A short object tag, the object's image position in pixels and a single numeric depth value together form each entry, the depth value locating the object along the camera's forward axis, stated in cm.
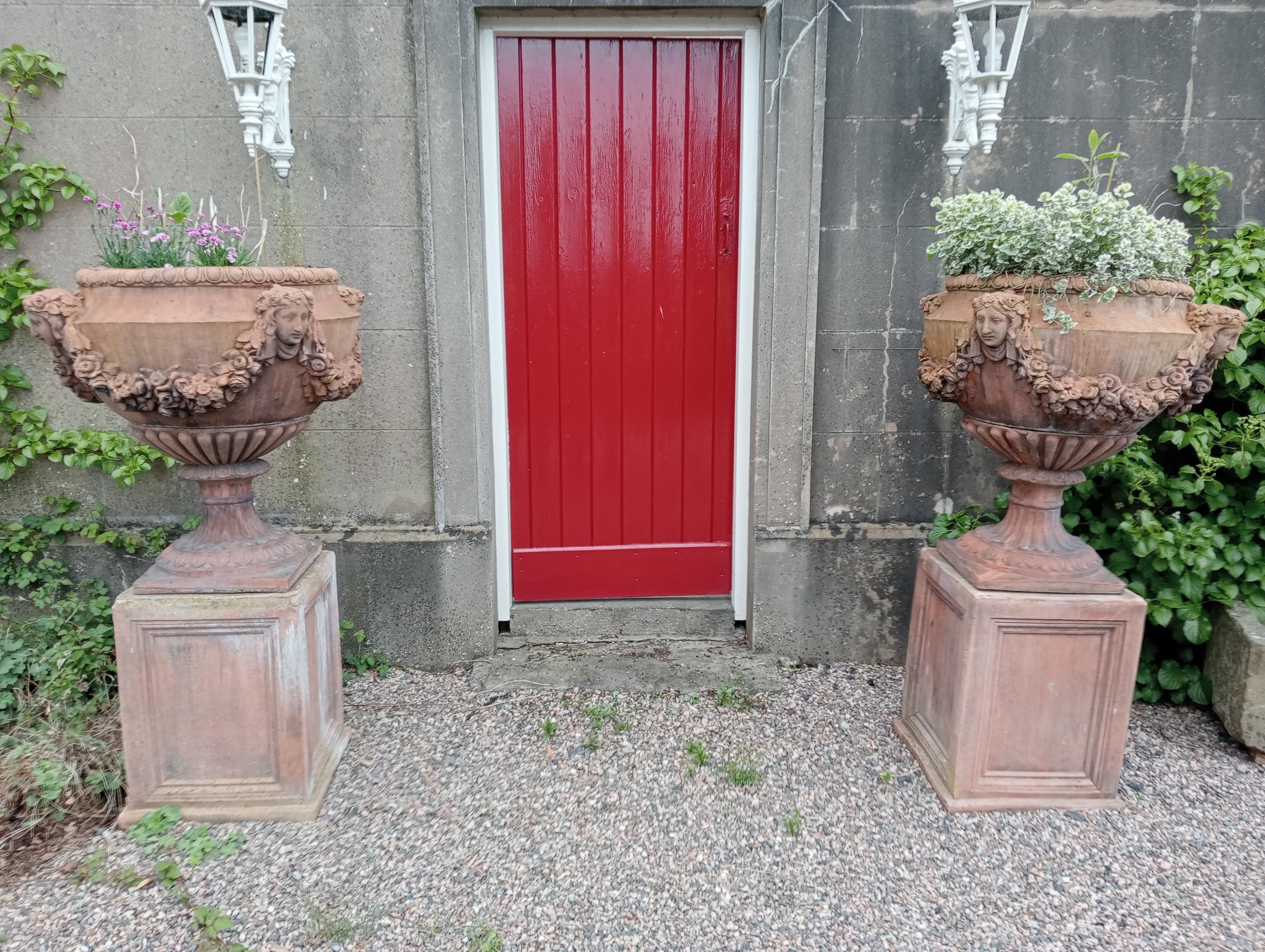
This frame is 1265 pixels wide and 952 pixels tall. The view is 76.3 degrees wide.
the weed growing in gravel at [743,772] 262
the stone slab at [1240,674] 272
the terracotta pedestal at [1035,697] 239
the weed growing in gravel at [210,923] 199
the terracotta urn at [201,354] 208
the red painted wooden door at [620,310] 325
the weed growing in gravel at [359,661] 336
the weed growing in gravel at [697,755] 271
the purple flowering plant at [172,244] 225
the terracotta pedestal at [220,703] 232
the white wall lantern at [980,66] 278
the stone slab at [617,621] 363
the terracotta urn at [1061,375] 215
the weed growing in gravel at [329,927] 199
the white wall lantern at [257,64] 260
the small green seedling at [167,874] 215
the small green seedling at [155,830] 229
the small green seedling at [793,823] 239
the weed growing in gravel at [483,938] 196
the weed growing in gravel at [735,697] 311
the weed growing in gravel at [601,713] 297
